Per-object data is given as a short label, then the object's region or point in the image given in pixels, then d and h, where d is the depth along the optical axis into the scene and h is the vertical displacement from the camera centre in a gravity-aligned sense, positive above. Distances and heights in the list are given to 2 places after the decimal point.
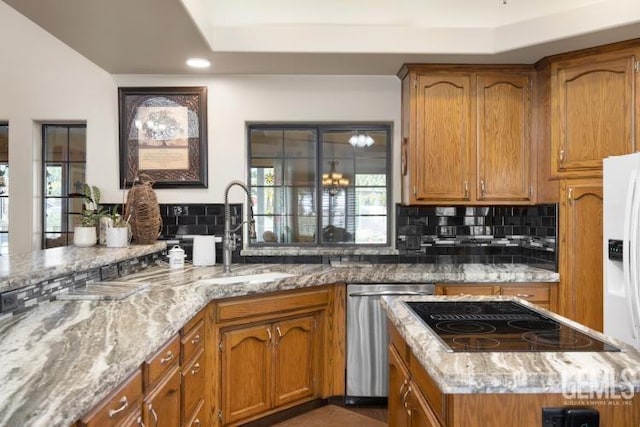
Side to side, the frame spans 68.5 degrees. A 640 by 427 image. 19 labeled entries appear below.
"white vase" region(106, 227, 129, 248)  3.08 -0.15
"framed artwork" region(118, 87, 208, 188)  3.54 +0.59
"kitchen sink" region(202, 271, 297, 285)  2.76 -0.40
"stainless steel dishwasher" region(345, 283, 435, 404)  3.09 -0.79
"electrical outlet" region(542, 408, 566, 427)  1.17 -0.51
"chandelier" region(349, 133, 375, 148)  3.74 +0.59
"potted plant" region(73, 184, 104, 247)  3.09 -0.05
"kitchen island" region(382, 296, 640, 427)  1.14 -0.42
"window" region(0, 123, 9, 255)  3.86 +0.24
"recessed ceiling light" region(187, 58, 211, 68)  3.21 +1.05
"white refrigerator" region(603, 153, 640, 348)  2.22 -0.17
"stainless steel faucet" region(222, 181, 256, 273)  3.21 -0.16
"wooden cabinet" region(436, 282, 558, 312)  3.12 -0.51
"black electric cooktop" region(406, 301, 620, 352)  1.37 -0.39
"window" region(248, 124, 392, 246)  3.73 +0.24
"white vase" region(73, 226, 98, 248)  3.08 -0.15
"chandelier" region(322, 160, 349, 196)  3.73 +0.26
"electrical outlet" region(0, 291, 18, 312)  1.78 -0.34
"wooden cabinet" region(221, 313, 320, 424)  2.62 -0.91
